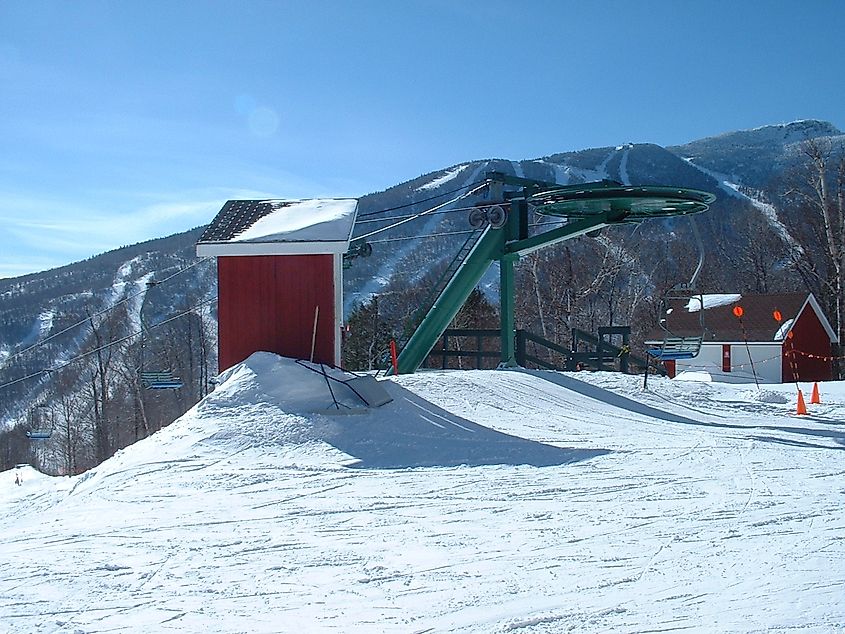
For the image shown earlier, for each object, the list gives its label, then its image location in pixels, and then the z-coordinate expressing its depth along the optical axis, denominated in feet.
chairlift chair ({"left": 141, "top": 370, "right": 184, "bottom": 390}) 52.60
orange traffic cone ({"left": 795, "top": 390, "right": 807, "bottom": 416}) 50.60
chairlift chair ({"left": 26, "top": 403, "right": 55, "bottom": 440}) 208.95
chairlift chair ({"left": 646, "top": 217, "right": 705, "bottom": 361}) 58.29
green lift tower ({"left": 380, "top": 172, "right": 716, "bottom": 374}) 56.75
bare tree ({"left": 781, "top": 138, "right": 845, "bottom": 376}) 109.40
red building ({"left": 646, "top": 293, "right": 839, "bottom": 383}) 120.57
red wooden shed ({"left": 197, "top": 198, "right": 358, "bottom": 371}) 47.11
